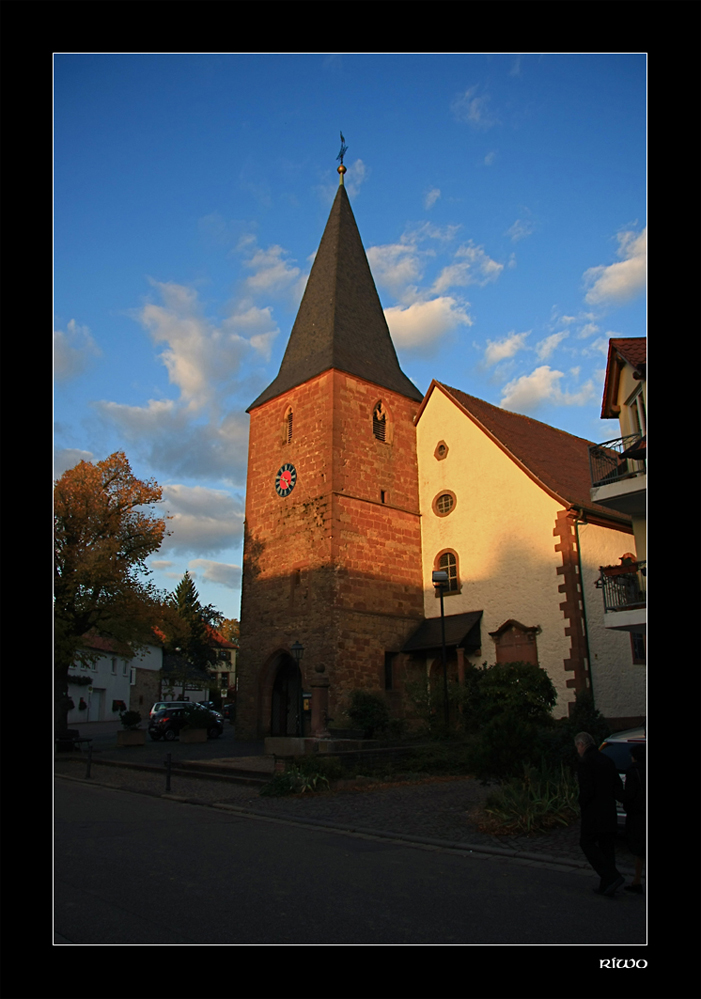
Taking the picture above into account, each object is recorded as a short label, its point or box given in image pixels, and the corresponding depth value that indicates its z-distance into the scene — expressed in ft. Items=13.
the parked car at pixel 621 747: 26.99
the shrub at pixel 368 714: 69.78
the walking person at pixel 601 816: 20.44
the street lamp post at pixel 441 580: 61.57
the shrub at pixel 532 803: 30.37
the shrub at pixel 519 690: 59.72
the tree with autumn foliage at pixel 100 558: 72.17
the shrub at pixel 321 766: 45.27
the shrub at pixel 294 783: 43.55
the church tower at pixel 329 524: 76.23
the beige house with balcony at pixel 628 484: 44.11
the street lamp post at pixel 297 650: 61.87
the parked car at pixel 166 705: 105.74
